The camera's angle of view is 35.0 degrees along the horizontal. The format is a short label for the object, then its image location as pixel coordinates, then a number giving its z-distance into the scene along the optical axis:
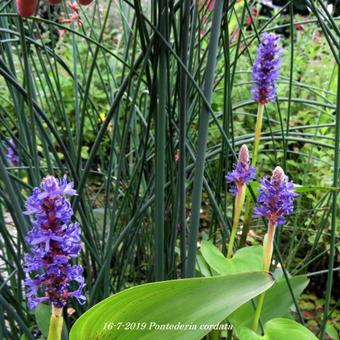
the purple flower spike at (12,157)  1.11
